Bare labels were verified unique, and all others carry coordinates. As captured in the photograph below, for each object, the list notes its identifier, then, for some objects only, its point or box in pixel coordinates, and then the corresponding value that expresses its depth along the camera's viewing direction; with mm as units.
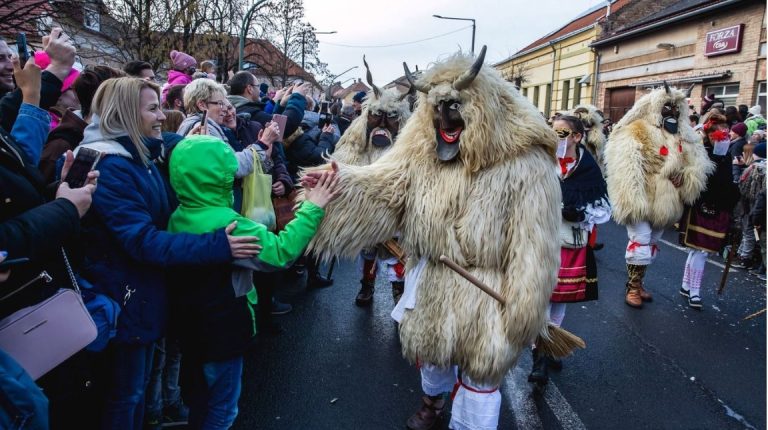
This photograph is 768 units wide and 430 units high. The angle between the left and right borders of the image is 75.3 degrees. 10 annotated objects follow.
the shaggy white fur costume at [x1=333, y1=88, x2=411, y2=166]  4969
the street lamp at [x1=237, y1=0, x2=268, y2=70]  13636
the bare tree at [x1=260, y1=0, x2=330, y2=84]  24922
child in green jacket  2148
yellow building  25000
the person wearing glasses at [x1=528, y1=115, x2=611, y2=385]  3592
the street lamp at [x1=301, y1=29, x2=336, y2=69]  26872
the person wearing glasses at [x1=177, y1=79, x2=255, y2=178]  3316
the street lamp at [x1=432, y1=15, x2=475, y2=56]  22581
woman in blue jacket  2059
